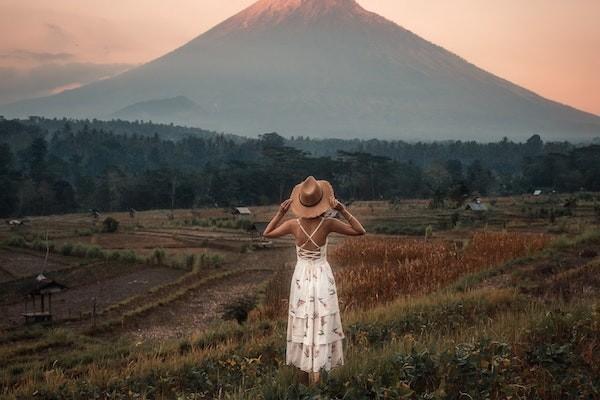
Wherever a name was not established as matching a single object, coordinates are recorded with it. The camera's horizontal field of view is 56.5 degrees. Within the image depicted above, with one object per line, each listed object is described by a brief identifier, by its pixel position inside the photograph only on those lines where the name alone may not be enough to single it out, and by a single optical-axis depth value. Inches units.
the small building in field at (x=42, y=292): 577.3
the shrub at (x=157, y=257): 983.0
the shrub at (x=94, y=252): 1048.6
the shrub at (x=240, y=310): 497.7
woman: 182.5
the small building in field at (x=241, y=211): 1740.9
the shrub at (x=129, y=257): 1002.1
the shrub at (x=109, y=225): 1424.5
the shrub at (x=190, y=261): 941.8
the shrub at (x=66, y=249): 1081.0
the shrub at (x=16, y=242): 1200.8
